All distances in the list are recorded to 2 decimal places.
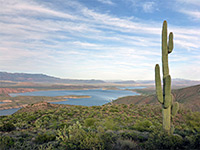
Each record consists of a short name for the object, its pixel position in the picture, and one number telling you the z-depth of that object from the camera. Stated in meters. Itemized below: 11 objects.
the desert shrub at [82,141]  7.20
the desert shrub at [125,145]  7.51
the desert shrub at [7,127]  13.19
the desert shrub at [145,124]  15.68
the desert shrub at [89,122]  15.82
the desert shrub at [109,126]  14.00
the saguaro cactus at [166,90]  10.02
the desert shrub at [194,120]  16.67
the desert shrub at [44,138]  9.26
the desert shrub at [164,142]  7.78
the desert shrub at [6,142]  7.74
